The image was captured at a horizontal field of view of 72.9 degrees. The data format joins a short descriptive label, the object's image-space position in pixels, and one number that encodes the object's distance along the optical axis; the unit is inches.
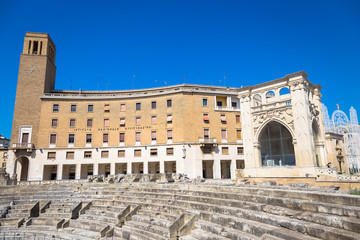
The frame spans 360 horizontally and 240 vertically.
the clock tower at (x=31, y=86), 1587.1
